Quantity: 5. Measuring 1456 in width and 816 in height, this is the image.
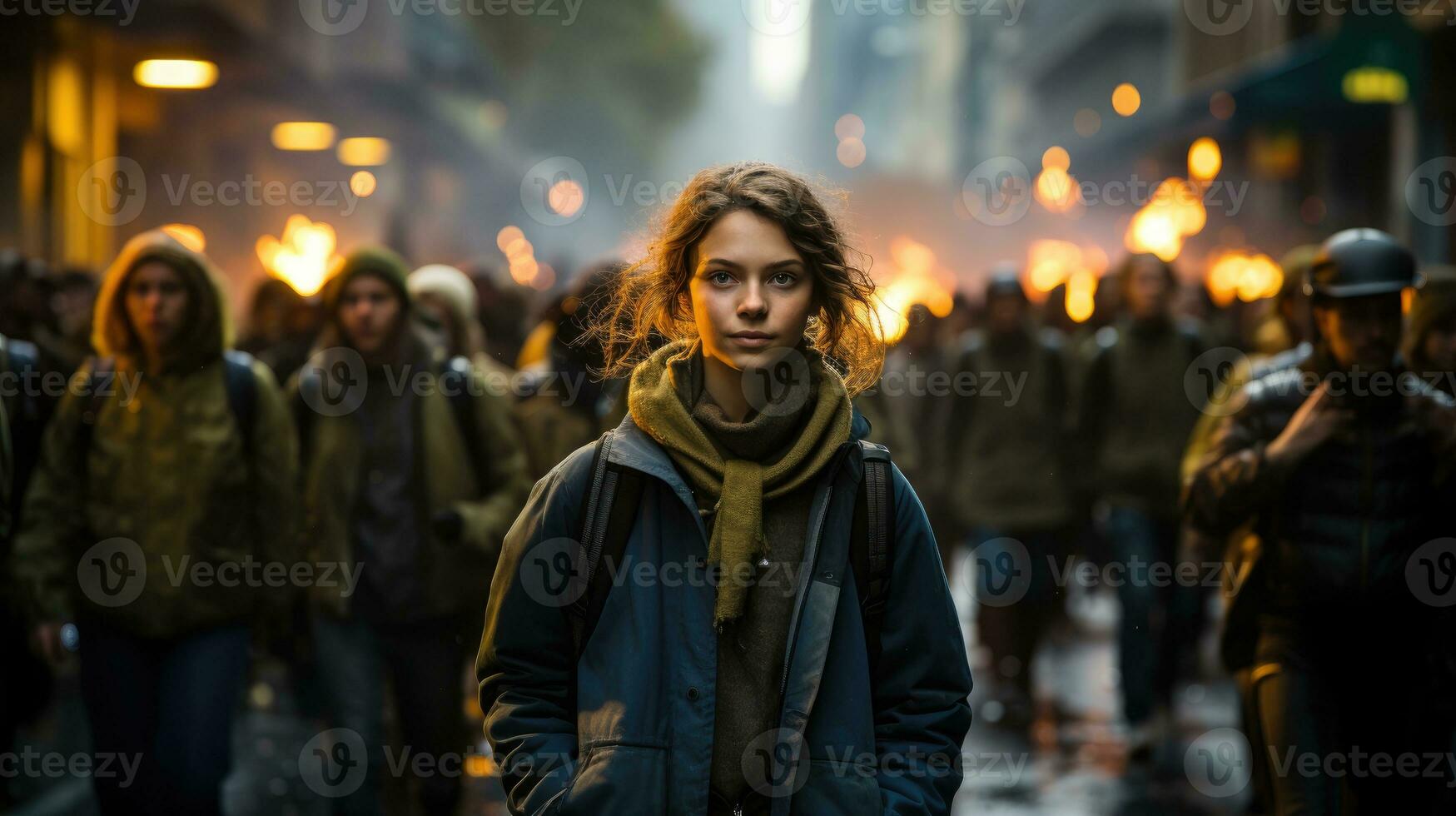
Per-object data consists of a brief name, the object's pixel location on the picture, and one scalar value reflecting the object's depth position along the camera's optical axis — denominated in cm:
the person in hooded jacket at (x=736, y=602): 583
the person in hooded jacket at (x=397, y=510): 1184
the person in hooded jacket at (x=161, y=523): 1055
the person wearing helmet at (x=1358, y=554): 924
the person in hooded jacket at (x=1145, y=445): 1756
